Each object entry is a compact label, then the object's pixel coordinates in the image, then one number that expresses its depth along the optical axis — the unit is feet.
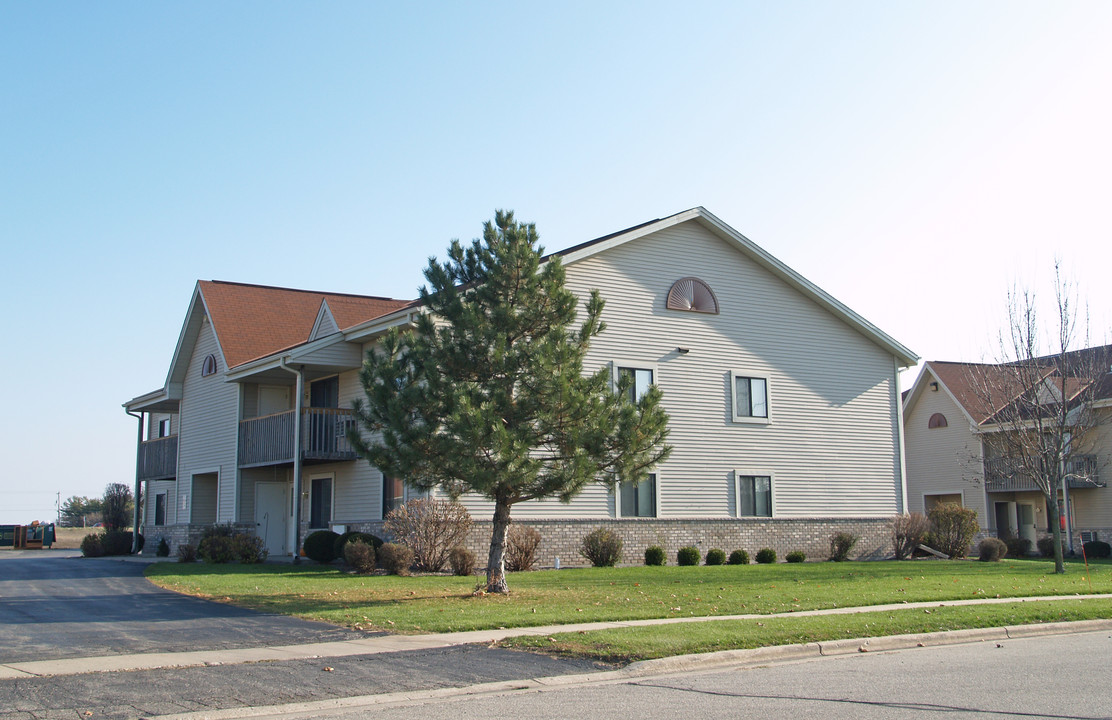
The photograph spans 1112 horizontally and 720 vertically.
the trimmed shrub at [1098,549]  132.98
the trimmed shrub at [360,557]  72.54
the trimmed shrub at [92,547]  112.16
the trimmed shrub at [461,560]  72.43
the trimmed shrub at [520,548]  78.89
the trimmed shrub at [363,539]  77.50
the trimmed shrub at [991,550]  96.89
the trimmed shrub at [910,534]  100.89
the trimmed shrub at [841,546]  99.14
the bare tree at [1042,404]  86.79
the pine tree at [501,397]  55.06
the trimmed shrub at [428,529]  73.87
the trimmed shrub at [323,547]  83.56
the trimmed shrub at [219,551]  87.86
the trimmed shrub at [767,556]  95.04
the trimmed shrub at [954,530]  99.50
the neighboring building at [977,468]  138.21
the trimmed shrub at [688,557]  89.66
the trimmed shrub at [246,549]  88.20
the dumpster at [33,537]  152.56
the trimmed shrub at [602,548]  84.89
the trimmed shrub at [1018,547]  134.41
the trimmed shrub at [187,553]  92.07
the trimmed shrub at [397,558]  71.31
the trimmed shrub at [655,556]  88.02
